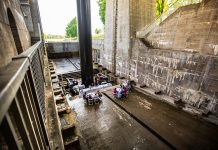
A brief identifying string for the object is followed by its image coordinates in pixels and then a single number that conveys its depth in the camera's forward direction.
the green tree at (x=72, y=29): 32.41
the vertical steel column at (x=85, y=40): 7.00
